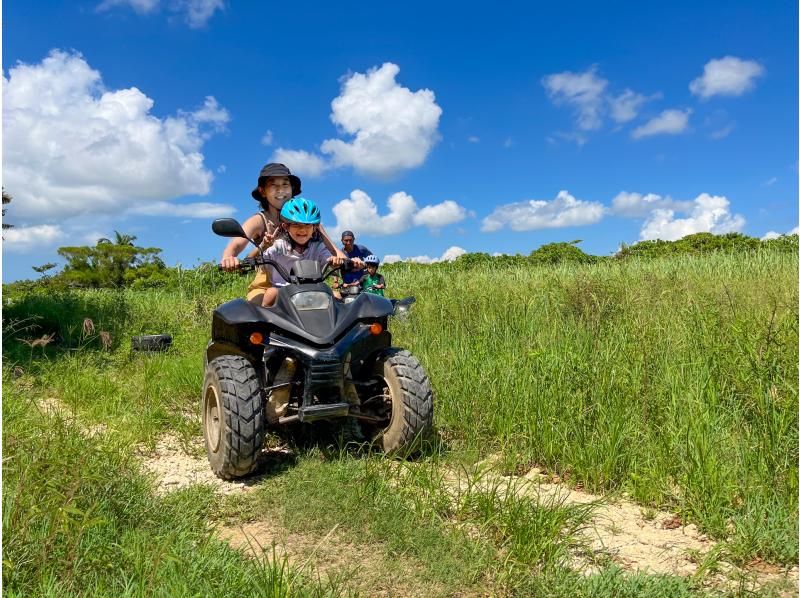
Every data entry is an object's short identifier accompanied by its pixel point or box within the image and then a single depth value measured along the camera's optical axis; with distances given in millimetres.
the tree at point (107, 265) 23719
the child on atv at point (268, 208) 4375
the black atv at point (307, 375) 3459
